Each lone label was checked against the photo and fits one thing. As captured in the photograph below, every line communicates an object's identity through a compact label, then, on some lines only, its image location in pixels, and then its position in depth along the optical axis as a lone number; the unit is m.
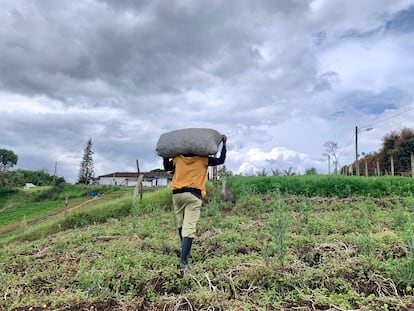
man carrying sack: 3.70
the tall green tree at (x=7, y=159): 39.94
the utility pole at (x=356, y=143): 22.41
